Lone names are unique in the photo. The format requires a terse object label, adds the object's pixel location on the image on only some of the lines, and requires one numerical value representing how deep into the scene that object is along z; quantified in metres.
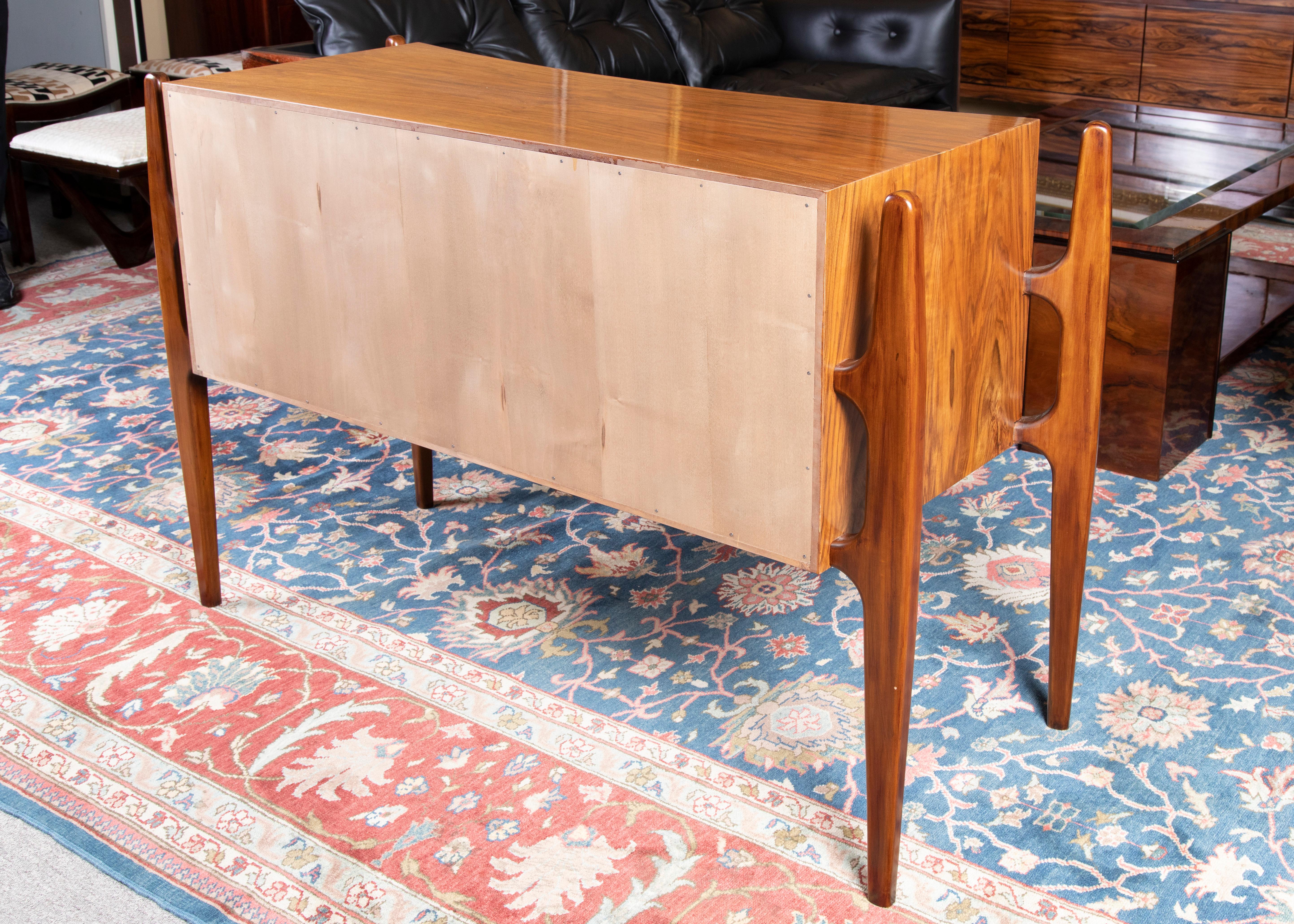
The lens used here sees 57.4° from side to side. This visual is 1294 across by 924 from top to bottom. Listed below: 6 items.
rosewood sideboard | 1.07
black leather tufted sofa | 3.06
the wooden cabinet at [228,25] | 4.81
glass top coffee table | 2.16
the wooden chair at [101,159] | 3.29
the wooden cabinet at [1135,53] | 4.25
